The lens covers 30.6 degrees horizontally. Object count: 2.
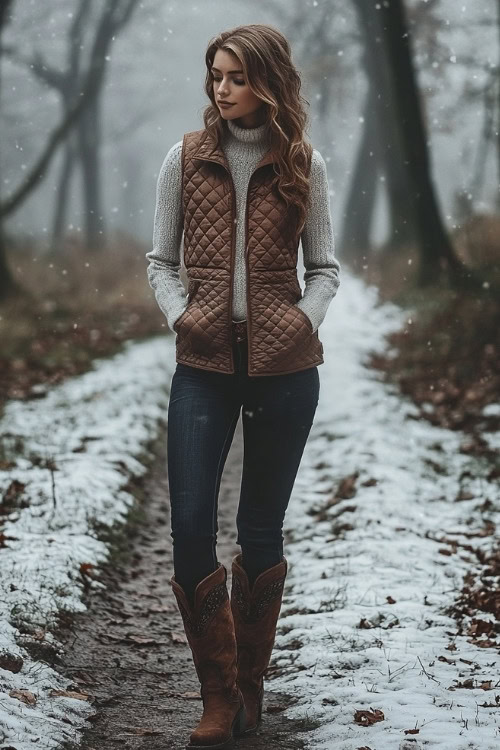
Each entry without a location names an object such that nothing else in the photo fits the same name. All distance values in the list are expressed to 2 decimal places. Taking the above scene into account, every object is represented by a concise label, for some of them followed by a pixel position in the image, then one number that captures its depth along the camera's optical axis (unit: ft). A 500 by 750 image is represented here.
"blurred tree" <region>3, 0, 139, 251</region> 65.72
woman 10.62
